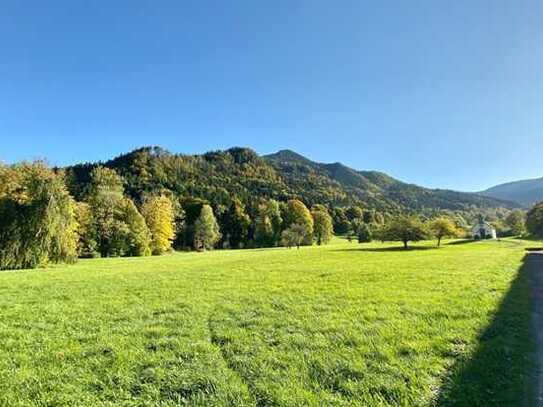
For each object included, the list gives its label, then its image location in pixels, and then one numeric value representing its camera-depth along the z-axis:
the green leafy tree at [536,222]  83.50
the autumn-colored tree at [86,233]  55.72
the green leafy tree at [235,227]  104.67
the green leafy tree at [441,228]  71.62
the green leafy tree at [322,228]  102.62
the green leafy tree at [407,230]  67.31
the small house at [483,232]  108.50
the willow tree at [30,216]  32.22
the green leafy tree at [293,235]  79.31
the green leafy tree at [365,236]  105.71
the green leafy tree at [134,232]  60.69
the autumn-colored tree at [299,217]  95.12
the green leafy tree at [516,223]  121.25
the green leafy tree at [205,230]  87.31
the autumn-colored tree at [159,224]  67.75
